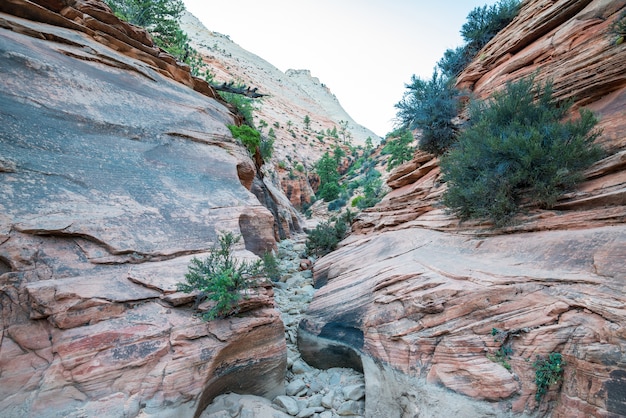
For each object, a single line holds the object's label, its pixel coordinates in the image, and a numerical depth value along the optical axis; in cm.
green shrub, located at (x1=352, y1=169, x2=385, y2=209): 1412
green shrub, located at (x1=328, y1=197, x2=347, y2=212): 2479
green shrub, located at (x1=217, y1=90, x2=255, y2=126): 1145
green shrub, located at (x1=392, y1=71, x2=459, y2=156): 770
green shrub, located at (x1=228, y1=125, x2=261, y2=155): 867
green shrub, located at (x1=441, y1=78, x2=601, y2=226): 413
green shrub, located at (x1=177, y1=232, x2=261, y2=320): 353
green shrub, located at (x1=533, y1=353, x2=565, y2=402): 279
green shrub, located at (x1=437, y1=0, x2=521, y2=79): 901
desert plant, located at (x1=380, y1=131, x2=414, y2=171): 2142
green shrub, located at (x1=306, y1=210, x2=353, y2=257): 989
